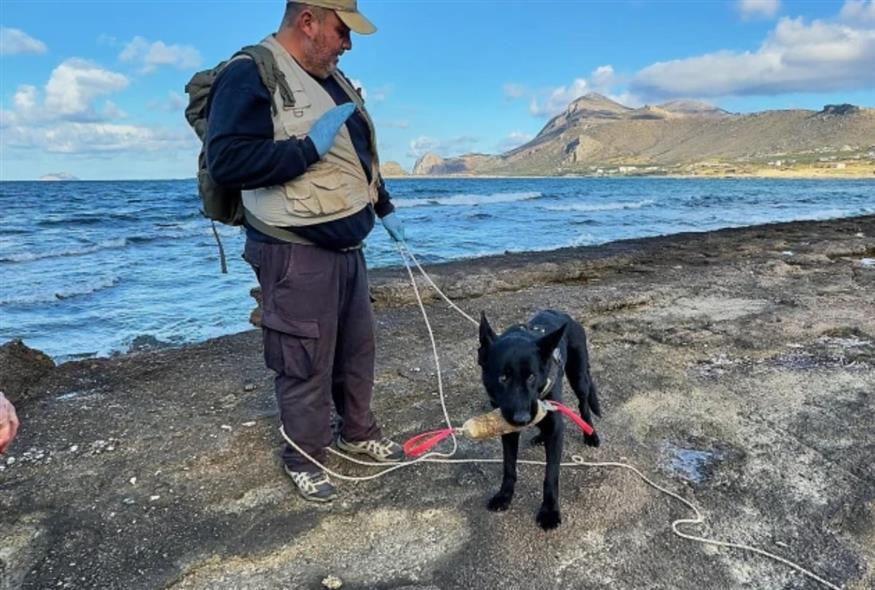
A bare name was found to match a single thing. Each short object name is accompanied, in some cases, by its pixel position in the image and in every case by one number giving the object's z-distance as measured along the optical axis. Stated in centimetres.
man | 286
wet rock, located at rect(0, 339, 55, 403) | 485
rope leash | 279
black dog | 286
